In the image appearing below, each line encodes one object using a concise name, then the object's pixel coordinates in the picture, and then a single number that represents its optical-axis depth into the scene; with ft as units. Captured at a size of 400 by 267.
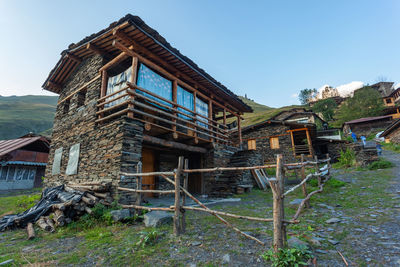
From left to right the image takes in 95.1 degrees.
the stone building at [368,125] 87.93
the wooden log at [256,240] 9.72
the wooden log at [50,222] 14.78
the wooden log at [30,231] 13.32
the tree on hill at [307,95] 184.55
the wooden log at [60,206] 15.90
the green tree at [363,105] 105.40
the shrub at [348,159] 36.35
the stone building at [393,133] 58.78
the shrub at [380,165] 30.93
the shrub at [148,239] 10.82
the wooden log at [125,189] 16.35
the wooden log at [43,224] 14.90
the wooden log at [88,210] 15.88
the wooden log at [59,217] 15.21
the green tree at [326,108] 120.67
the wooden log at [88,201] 16.61
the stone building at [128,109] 20.15
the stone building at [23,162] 49.21
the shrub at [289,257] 7.55
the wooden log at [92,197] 17.04
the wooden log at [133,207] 14.94
